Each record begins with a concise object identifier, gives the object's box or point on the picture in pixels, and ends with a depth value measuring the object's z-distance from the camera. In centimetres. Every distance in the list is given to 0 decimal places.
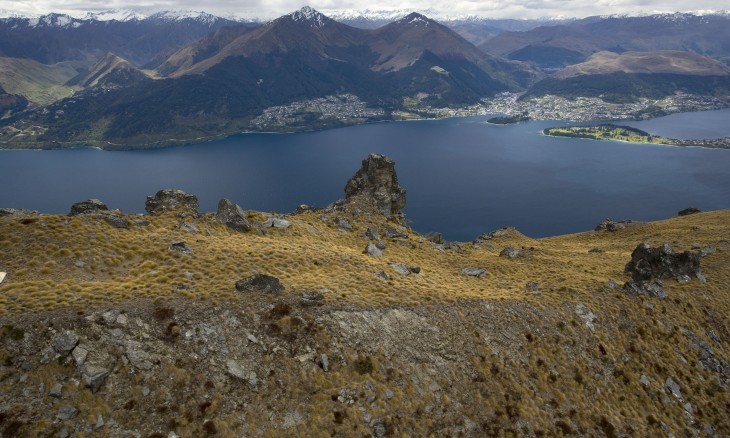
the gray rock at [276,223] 6033
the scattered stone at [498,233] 9449
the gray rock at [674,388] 3809
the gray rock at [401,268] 4933
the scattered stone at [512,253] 6405
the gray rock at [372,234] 6512
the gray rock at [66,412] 2325
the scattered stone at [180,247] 4254
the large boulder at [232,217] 5612
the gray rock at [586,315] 4231
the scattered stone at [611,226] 9581
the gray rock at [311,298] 3494
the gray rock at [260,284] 3552
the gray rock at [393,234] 6812
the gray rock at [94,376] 2506
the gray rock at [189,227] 5028
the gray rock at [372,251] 5597
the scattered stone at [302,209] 8239
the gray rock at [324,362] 3032
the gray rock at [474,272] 5391
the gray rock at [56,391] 2406
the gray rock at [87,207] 4947
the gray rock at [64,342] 2606
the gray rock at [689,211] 11465
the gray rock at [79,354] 2591
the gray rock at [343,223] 6848
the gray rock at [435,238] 7662
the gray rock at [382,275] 4516
